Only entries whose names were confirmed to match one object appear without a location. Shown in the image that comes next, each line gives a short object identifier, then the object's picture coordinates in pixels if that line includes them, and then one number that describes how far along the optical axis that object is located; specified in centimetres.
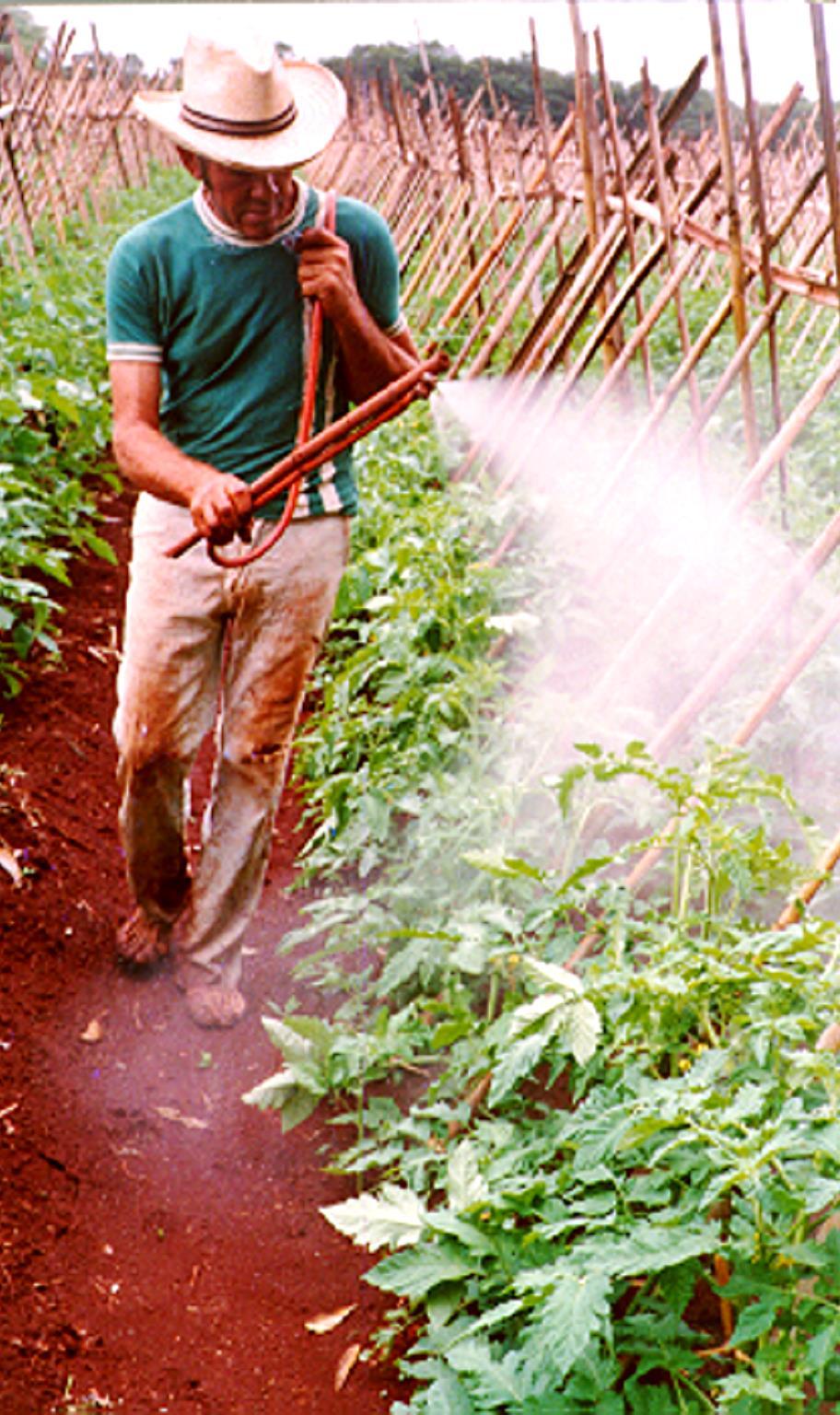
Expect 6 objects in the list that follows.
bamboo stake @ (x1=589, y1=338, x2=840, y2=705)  336
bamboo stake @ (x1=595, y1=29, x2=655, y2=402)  511
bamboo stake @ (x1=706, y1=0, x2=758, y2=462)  342
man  292
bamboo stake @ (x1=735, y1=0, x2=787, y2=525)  333
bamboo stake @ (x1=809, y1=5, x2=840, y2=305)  290
